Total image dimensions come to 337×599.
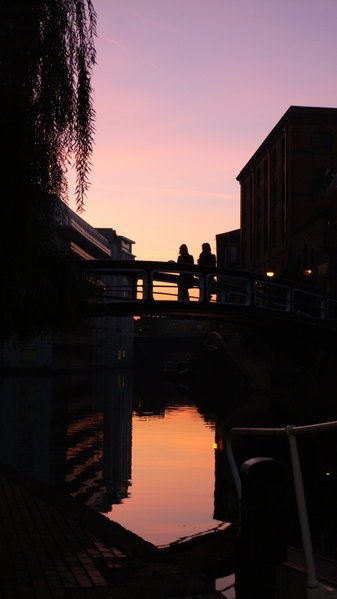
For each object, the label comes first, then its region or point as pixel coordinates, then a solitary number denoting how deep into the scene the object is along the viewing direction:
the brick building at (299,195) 55.28
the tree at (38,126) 10.08
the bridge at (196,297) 28.72
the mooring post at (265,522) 5.96
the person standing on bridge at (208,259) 30.06
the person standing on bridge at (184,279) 30.00
